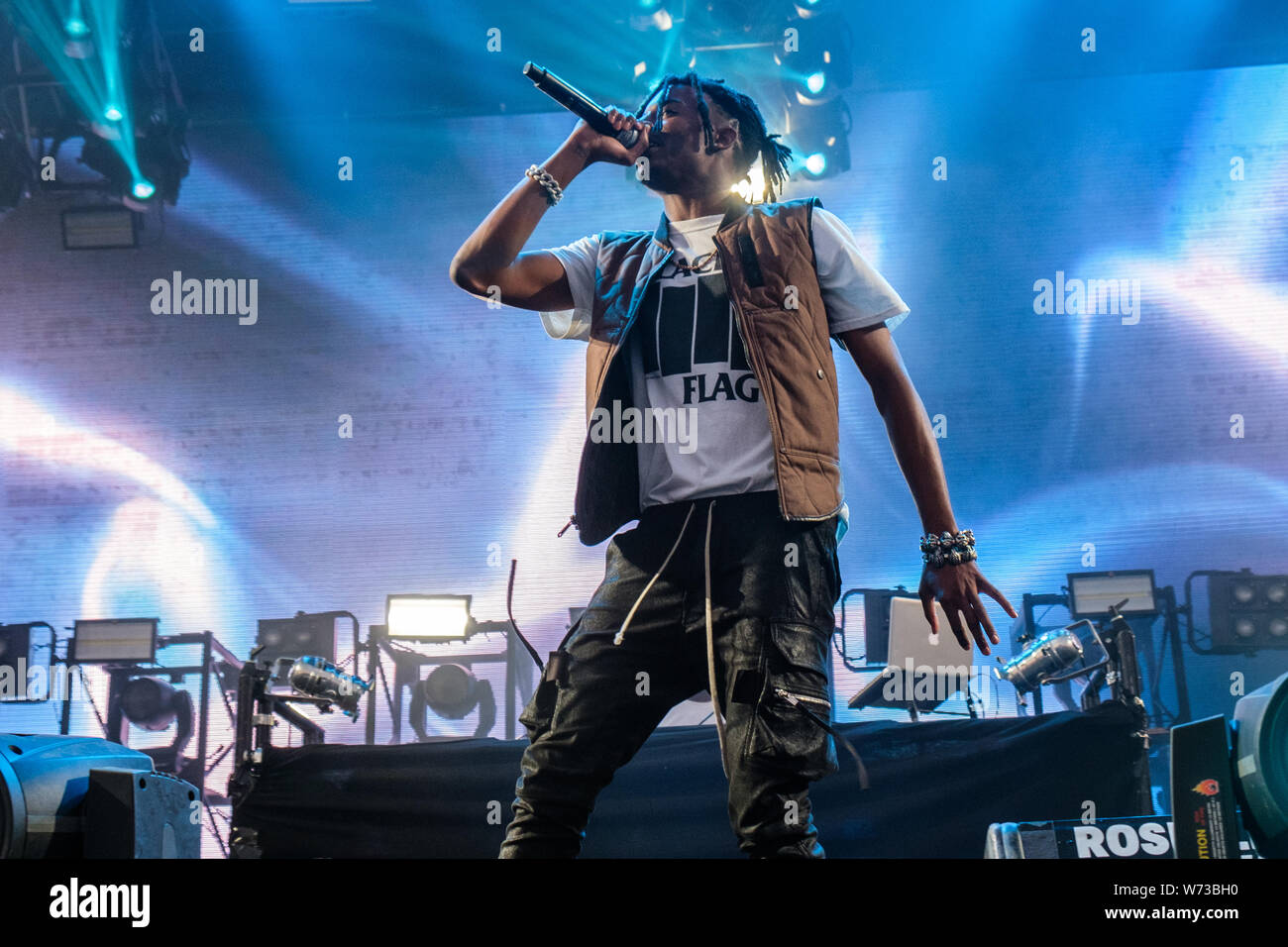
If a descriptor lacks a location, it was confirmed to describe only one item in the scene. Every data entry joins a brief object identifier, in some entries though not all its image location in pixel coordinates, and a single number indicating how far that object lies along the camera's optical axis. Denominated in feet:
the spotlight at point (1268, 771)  5.41
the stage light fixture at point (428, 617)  17.65
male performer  5.61
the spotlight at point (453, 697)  19.69
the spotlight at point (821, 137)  19.19
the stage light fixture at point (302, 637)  18.51
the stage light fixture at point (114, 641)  19.19
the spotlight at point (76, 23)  16.79
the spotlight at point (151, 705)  19.62
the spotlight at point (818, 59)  17.76
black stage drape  9.77
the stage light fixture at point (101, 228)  20.10
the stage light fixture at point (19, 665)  17.99
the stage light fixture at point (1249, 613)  18.38
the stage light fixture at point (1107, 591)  18.12
